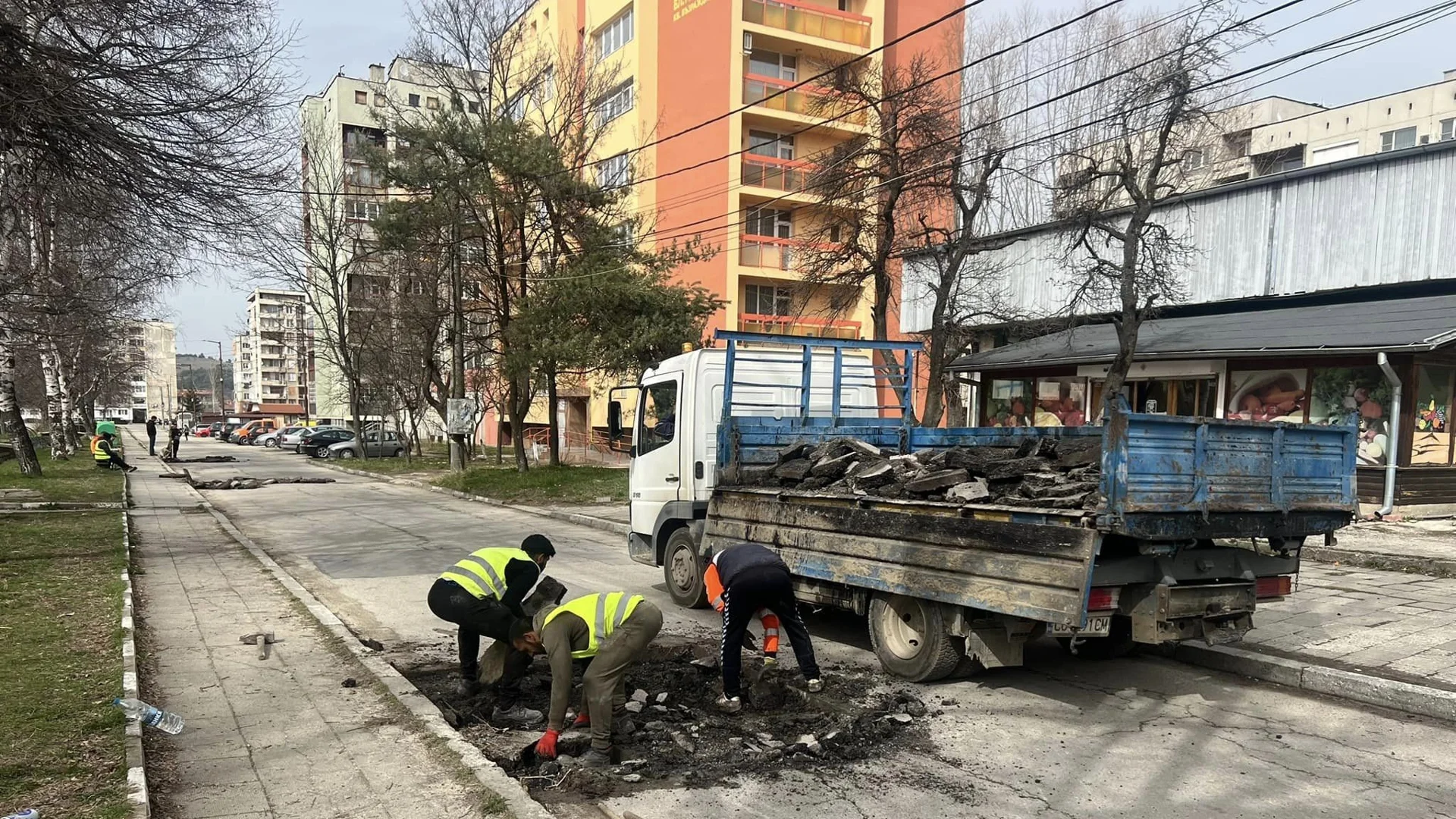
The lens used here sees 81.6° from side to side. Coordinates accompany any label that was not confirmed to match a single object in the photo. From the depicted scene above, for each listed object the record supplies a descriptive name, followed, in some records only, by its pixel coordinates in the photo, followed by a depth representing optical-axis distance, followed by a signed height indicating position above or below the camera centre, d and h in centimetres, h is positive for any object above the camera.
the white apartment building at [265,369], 11900 -204
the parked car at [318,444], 4156 -434
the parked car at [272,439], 5366 -543
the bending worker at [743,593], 531 -144
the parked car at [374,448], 3966 -428
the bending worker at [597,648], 444 -153
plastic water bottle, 456 -198
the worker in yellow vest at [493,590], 495 -136
